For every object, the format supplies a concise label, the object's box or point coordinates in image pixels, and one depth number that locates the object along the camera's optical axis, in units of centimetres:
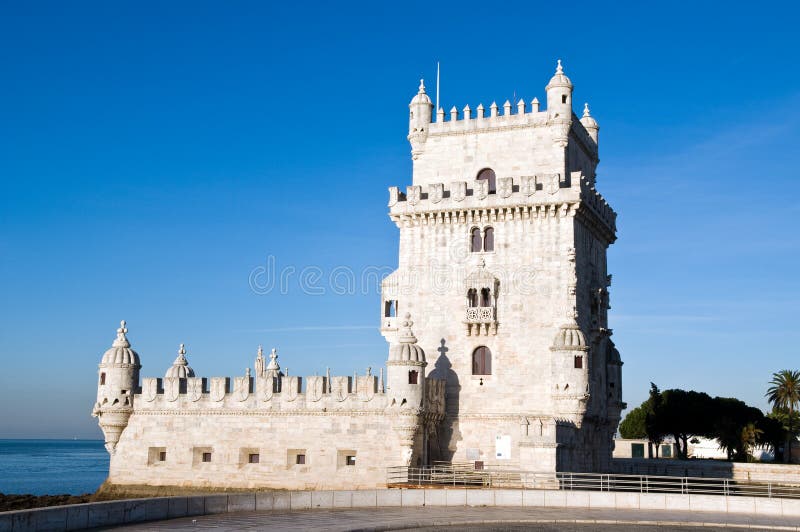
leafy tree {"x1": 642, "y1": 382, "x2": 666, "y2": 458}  7962
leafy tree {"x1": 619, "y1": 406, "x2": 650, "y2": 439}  9125
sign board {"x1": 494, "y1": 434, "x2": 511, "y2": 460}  4053
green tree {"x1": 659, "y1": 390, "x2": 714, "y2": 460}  7781
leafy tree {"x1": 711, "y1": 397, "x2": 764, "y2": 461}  6800
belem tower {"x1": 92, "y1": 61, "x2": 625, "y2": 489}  4009
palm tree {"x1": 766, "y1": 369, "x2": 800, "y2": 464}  7275
